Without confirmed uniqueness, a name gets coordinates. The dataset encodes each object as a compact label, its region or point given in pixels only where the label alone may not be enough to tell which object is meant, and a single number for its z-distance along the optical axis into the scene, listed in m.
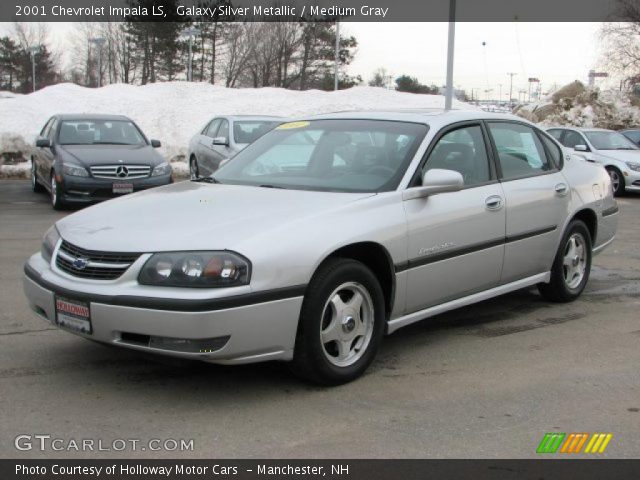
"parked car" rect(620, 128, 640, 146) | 20.73
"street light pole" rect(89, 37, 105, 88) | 57.19
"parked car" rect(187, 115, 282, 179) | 13.56
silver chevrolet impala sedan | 3.78
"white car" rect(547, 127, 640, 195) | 16.03
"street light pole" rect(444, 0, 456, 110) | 19.20
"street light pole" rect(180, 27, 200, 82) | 32.48
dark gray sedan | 11.70
